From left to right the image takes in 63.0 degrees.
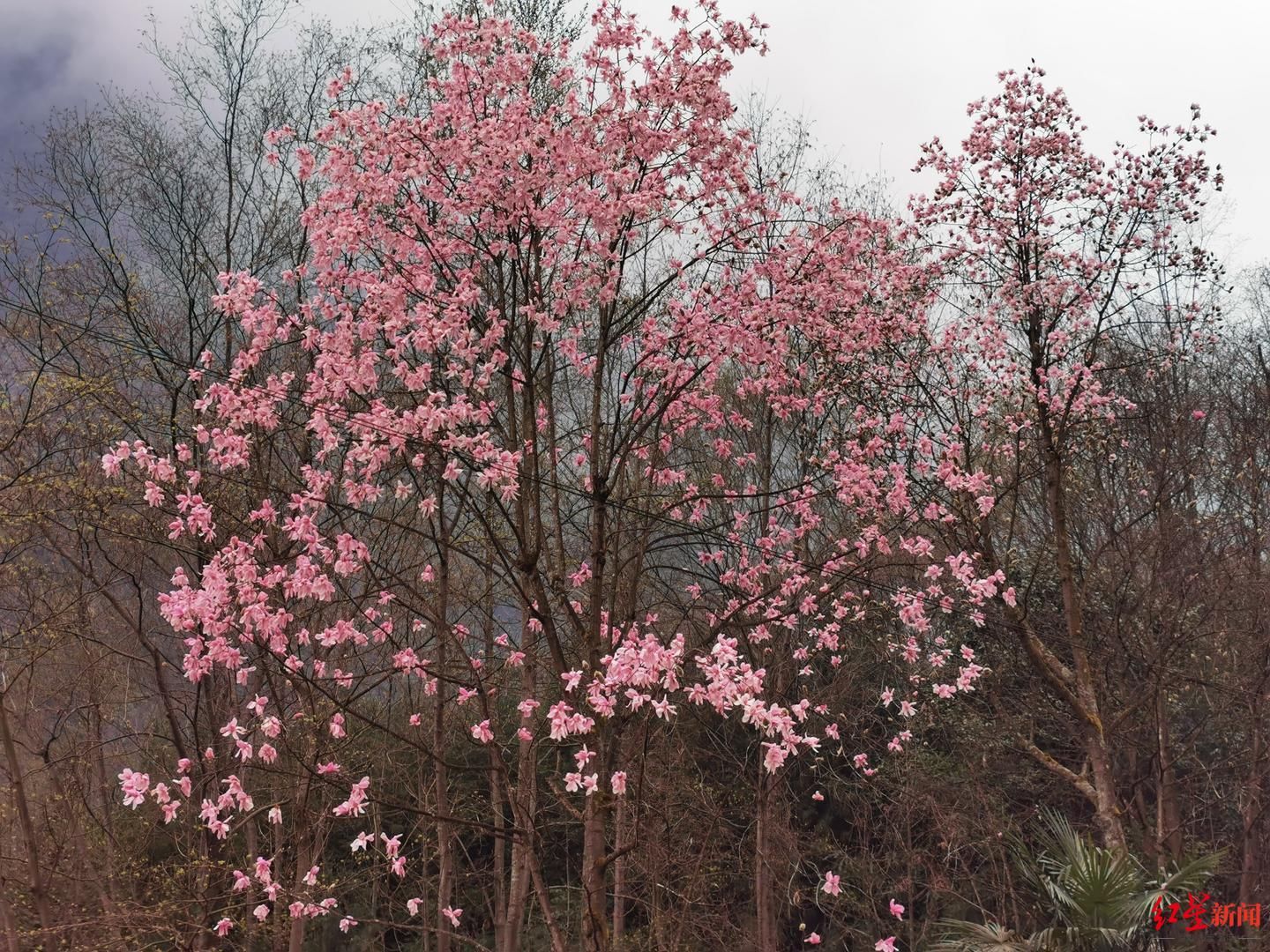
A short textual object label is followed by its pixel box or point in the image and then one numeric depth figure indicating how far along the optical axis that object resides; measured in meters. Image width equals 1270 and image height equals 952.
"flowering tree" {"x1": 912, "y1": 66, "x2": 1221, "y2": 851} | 12.33
